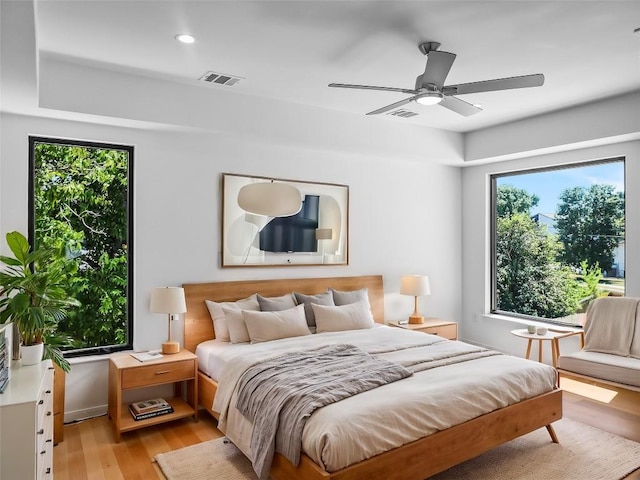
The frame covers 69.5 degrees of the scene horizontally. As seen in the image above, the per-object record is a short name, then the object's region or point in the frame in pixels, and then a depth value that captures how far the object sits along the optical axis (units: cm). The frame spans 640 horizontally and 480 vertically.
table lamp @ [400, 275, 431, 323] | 516
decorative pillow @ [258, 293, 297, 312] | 419
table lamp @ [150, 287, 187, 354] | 366
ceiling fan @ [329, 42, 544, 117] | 277
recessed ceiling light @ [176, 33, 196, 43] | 292
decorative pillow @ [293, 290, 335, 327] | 439
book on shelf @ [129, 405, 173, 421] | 346
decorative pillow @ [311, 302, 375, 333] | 425
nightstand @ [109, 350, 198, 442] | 337
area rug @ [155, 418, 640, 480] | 288
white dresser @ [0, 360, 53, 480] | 200
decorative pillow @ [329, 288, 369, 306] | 468
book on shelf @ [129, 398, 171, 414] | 354
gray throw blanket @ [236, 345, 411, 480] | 250
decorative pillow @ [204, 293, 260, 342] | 402
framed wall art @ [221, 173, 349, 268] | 436
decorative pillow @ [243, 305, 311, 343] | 386
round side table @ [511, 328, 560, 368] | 440
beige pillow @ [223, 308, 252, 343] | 390
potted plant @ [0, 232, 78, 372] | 256
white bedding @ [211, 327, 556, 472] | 232
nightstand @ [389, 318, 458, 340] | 502
